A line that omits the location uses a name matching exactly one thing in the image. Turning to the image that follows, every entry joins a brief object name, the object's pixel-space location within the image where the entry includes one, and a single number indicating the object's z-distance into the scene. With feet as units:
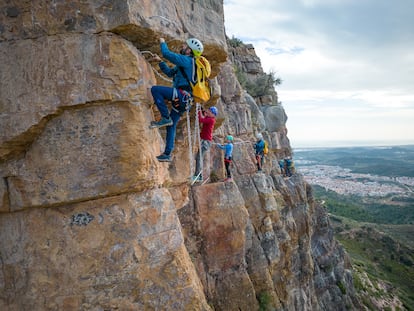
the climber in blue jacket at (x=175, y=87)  17.84
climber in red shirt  27.15
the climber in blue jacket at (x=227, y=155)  37.52
